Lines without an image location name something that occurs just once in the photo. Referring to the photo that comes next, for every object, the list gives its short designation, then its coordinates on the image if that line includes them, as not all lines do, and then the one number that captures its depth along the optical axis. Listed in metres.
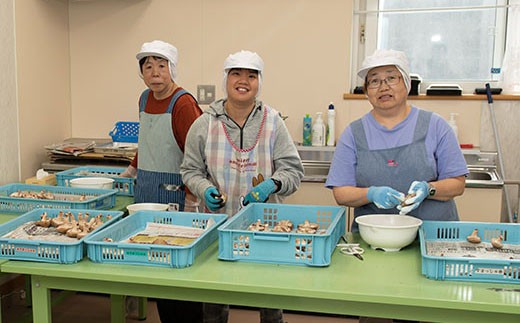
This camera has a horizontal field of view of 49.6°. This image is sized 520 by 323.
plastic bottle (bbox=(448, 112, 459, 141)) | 3.53
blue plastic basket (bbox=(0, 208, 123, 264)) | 1.80
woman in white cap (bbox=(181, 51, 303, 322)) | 2.42
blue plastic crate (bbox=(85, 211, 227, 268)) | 1.76
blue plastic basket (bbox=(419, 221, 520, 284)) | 1.62
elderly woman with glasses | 2.12
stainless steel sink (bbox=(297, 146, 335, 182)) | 3.54
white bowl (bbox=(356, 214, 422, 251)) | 1.88
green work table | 1.54
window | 3.68
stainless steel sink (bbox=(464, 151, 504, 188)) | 3.29
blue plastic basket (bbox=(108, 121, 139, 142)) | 3.83
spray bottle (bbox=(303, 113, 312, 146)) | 3.70
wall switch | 3.94
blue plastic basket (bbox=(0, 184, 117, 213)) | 2.44
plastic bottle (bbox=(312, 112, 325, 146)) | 3.67
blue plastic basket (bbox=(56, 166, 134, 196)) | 2.96
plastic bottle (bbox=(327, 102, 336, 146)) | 3.66
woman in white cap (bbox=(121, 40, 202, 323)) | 2.69
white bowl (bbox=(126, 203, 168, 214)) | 2.30
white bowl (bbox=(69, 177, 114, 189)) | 2.84
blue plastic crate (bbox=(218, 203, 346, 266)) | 1.75
